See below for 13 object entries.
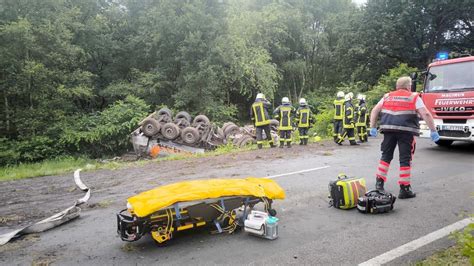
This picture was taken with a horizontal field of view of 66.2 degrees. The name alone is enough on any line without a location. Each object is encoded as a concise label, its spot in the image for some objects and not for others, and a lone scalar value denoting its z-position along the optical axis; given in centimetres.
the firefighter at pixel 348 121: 1229
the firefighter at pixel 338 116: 1266
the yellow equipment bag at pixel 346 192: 498
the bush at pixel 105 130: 1839
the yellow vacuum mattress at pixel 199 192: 374
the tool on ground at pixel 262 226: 407
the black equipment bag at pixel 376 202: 479
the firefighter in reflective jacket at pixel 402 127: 549
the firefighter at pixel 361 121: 1330
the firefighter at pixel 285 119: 1253
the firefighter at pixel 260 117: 1242
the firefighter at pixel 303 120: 1299
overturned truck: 1510
